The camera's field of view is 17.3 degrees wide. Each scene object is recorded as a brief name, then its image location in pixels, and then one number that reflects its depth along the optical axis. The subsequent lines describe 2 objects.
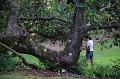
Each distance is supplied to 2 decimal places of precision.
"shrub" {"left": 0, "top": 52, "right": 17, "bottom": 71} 16.59
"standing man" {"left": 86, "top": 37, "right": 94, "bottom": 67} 20.50
